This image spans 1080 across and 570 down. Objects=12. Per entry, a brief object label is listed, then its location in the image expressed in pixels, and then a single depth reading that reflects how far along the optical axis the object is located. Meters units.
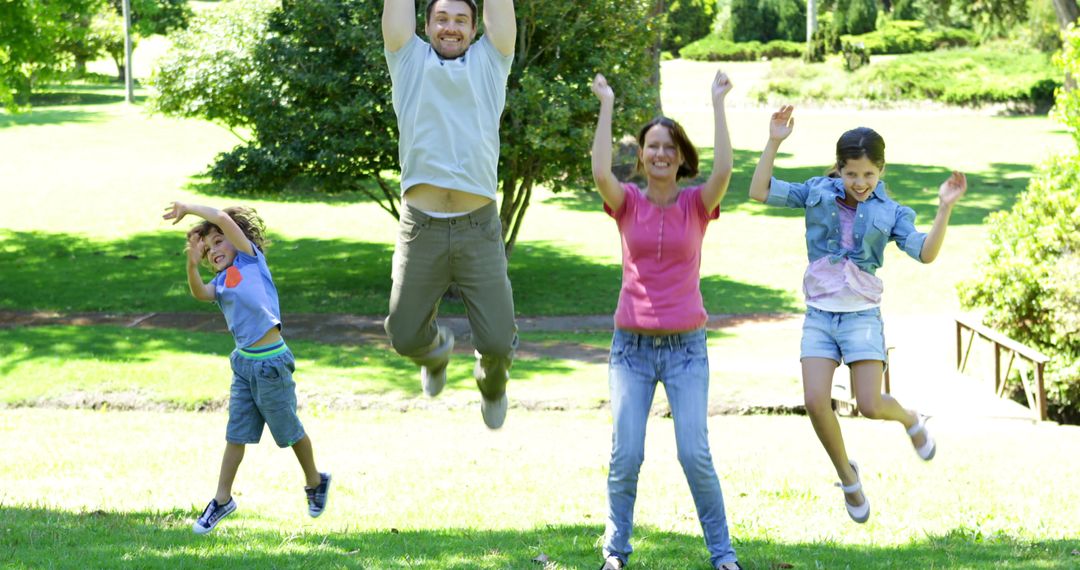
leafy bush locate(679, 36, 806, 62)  62.53
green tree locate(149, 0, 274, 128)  20.64
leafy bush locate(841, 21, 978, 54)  62.34
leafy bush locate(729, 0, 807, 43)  64.94
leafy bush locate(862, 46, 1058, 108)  48.97
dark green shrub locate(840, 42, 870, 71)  53.75
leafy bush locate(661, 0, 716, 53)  59.97
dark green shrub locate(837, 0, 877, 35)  63.00
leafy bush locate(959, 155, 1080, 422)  13.91
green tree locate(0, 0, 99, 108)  17.91
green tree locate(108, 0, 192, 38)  44.38
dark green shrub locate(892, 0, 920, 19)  68.25
